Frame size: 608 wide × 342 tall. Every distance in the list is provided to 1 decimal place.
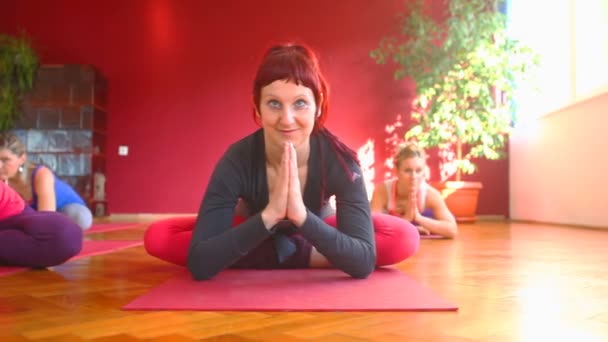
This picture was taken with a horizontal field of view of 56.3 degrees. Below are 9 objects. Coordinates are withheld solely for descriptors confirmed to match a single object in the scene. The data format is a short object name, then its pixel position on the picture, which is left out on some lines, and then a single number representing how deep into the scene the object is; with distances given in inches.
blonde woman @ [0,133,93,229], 98.7
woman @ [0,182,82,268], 70.4
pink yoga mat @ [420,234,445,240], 125.6
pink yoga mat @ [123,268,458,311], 46.1
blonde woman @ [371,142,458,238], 119.6
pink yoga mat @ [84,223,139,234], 149.1
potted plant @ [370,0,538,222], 188.9
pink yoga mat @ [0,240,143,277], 71.7
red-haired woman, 54.9
